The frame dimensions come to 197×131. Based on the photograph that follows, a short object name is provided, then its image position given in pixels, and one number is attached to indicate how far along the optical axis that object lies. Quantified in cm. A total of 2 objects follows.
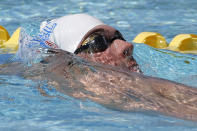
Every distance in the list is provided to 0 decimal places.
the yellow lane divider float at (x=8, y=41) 977
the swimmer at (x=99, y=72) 477
